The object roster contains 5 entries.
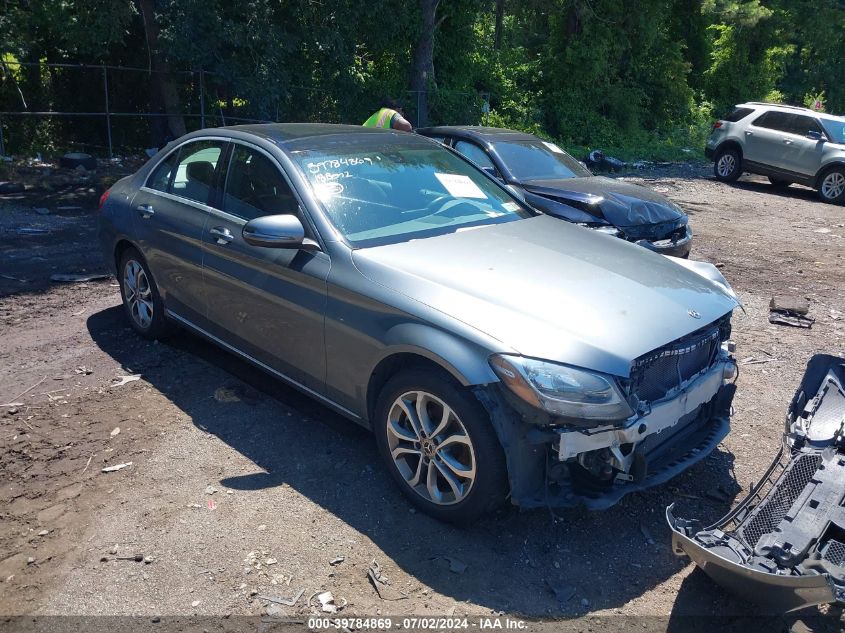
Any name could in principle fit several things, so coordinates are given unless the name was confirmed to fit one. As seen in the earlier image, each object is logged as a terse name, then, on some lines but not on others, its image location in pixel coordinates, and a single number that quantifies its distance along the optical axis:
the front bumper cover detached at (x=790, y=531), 2.77
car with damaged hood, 8.19
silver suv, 15.13
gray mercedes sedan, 3.32
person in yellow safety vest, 8.38
